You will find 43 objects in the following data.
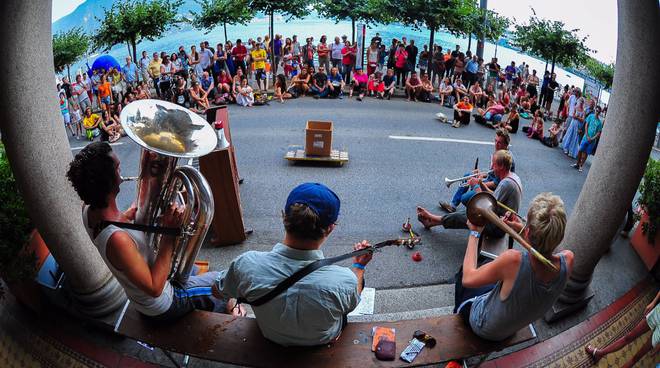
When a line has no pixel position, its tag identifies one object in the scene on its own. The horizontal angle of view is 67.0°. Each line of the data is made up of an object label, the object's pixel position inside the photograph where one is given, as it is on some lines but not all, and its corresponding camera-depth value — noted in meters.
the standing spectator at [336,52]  15.87
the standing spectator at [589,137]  9.90
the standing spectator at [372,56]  15.76
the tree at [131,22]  14.30
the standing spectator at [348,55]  15.77
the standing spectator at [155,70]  14.18
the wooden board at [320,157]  9.07
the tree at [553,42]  14.28
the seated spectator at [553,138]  11.66
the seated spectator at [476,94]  14.52
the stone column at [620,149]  3.89
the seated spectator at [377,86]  14.95
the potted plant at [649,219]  5.32
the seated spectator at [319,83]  14.66
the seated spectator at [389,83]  15.09
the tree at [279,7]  15.27
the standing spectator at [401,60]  15.62
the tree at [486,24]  15.62
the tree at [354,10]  16.02
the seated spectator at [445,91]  14.67
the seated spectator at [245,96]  13.65
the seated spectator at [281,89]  14.25
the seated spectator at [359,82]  14.95
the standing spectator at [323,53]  15.90
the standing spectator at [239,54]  15.17
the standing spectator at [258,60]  15.05
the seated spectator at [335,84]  14.51
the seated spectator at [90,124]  11.28
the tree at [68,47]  13.68
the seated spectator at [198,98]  13.34
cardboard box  8.99
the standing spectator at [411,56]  15.88
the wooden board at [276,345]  3.48
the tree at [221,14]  15.45
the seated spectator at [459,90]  14.55
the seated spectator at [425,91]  14.88
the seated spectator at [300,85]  14.66
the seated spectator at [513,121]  12.26
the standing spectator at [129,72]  13.89
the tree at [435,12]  15.27
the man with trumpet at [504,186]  5.45
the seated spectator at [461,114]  12.45
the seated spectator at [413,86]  14.89
